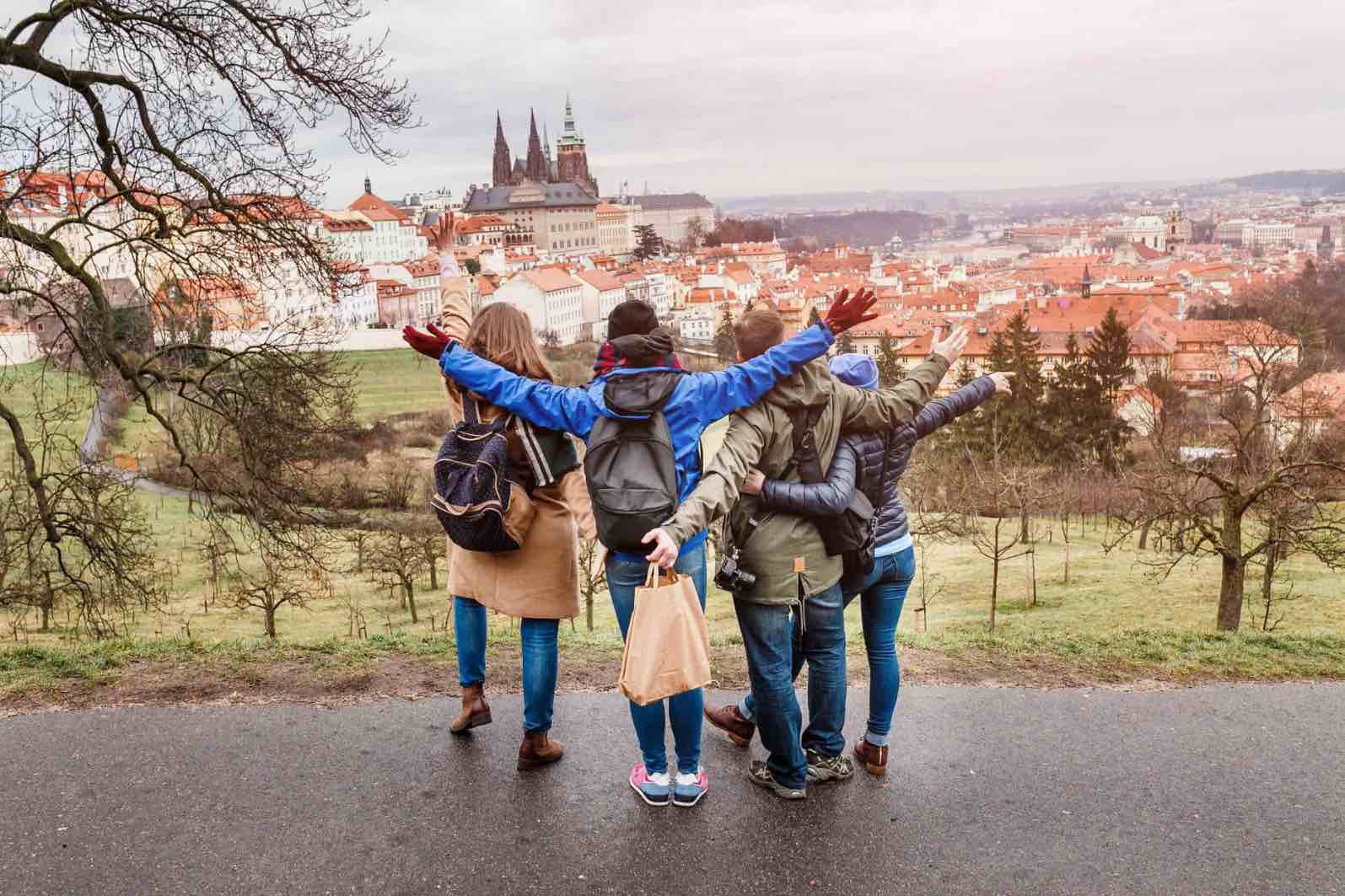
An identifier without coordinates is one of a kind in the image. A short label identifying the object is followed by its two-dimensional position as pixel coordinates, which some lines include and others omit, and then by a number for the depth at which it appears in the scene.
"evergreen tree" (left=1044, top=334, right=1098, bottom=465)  44.44
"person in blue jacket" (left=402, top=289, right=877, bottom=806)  4.12
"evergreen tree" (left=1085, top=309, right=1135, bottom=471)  44.44
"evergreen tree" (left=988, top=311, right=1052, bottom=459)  43.66
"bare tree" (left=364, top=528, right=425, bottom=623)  23.67
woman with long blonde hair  4.47
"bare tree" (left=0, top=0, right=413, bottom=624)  7.75
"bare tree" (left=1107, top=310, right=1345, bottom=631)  14.21
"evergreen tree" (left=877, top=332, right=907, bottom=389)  63.16
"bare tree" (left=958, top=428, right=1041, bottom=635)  25.47
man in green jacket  4.22
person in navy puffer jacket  4.44
